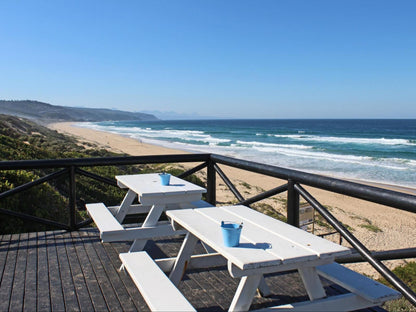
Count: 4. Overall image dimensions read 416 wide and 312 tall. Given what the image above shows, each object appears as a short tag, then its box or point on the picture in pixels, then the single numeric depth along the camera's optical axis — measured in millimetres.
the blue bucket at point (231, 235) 1848
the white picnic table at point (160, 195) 3148
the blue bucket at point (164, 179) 3514
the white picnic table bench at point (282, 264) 1735
